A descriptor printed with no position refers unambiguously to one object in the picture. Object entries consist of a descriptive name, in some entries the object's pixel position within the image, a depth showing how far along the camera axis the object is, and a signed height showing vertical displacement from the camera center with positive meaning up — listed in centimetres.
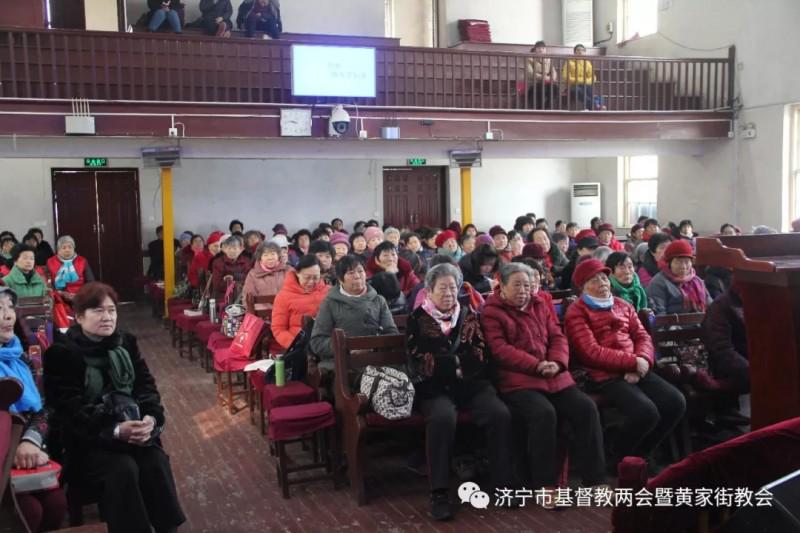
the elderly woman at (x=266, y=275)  652 -62
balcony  895 +157
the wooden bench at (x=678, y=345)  459 -93
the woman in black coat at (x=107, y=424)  318 -92
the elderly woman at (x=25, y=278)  709 -65
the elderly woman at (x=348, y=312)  455 -66
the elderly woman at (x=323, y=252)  623 -42
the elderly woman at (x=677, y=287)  539 -66
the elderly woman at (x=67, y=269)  815 -67
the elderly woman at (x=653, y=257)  634 -53
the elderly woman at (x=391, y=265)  615 -53
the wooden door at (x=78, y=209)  1241 -6
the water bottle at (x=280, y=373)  461 -102
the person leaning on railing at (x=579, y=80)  1148 +173
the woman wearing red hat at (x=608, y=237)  924 -50
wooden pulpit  205 -32
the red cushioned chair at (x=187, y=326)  774 -125
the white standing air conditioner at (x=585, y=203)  1527 -15
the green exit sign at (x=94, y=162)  1227 +69
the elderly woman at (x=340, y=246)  750 -44
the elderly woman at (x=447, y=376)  391 -93
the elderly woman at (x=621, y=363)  424 -94
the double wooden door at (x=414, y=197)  1483 +4
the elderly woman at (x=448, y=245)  823 -51
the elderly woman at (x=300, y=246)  920 -54
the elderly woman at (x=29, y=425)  295 -89
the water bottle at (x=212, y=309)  713 -99
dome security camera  990 +102
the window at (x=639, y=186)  1469 +16
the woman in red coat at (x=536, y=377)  398 -97
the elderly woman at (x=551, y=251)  802 -59
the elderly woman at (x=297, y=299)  524 -67
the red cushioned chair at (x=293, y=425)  410 -119
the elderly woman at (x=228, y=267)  767 -64
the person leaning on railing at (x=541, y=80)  1134 +171
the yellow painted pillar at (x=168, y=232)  1031 -38
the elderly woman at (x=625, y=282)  524 -59
